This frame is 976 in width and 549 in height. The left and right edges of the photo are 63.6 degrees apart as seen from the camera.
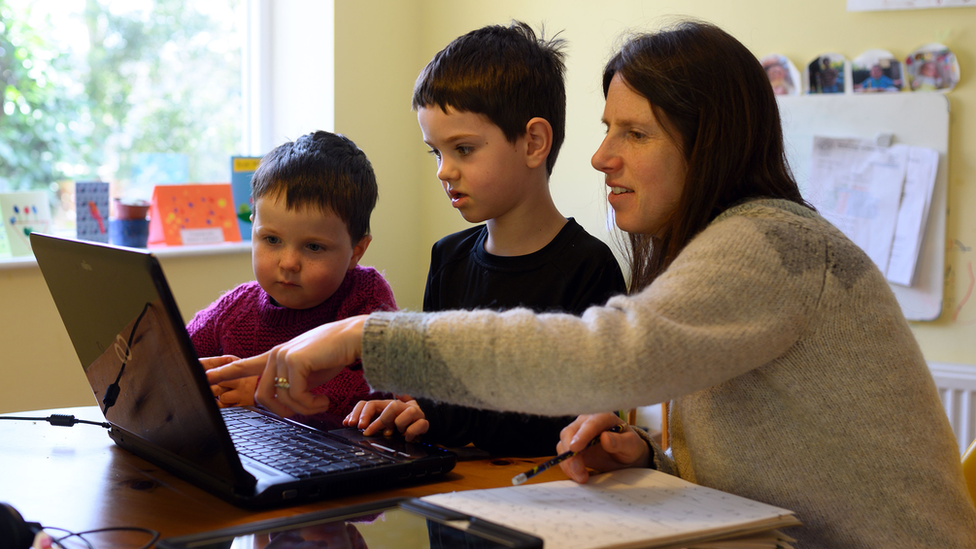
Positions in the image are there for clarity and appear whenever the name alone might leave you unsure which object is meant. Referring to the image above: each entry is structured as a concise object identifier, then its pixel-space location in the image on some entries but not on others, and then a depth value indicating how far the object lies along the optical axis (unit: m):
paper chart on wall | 2.07
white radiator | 2.03
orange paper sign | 2.32
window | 2.12
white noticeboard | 2.04
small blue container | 2.13
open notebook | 0.65
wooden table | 0.72
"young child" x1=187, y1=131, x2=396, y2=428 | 1.25
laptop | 0.70
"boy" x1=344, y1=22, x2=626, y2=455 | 1.22
